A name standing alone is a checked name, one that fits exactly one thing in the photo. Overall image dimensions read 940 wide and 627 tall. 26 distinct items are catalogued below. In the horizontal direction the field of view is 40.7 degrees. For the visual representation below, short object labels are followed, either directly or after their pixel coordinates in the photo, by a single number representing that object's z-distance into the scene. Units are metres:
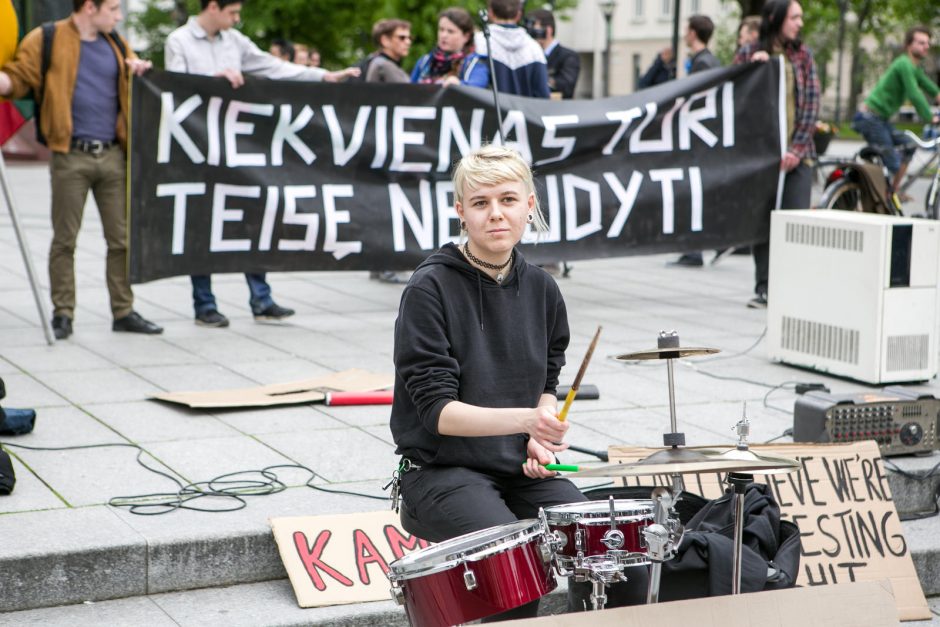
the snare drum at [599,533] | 3.05
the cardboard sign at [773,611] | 2.94
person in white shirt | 7.71
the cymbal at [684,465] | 2.67
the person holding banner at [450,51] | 9.52
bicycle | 8.73
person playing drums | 3.31
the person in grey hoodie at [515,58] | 9.17
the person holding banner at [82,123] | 7.04
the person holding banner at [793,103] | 9.04
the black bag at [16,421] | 5.09
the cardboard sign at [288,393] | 5.77
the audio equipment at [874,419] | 5.08
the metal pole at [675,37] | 13.26
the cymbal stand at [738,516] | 3.10
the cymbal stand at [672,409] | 2.98
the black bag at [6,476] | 4.37
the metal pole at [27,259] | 6.83
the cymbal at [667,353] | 3.21
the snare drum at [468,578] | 2.87
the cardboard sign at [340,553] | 4.07
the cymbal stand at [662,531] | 2.96
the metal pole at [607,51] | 34.47
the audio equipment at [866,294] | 6.47
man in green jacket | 13.14
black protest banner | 7.52
